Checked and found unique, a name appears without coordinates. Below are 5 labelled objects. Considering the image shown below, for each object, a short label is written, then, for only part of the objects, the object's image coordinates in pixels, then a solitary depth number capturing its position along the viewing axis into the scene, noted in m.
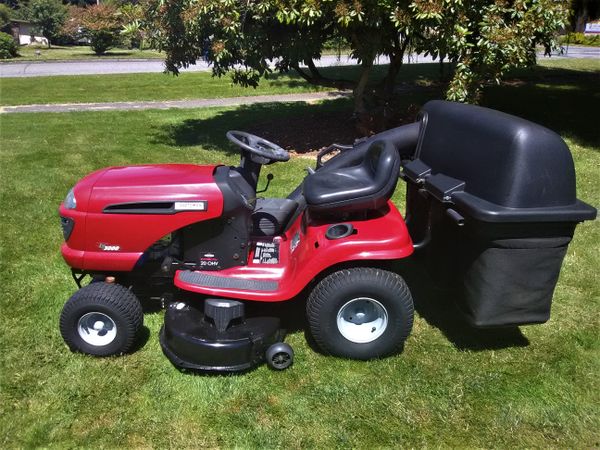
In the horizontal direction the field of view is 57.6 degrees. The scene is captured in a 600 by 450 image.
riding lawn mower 2.88
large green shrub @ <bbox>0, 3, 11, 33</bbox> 36.44
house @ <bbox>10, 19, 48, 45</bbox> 37.31
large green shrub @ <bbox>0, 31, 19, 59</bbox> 25.28
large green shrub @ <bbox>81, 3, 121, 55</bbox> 26.00
